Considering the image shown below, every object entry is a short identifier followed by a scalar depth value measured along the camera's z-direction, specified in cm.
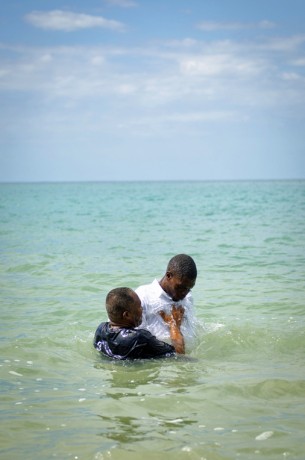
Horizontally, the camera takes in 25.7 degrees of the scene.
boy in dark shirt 644
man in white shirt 664
